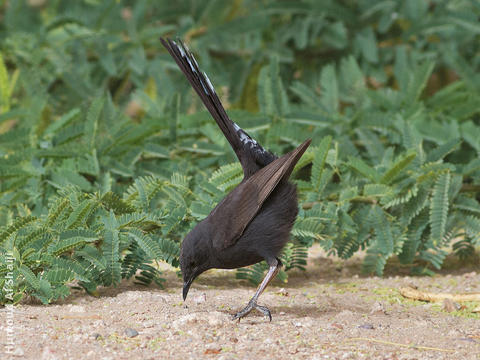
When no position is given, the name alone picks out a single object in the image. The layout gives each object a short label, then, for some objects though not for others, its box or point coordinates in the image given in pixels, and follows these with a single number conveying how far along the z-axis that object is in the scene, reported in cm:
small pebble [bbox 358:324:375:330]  649
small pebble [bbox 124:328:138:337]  602
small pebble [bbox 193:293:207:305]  727
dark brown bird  704
